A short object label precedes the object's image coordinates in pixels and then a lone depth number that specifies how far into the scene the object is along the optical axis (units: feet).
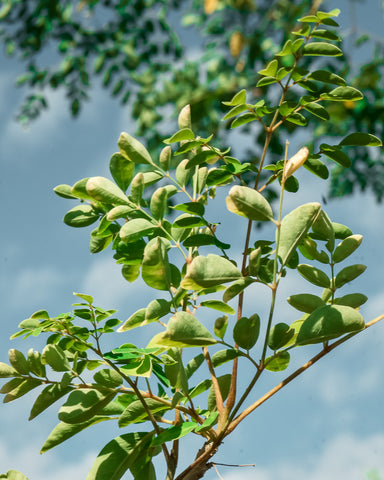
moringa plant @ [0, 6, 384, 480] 3.11
